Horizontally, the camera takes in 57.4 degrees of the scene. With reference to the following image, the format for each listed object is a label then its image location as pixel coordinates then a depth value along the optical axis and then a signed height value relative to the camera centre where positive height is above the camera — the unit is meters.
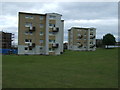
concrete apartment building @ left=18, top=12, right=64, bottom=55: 29.98 +3.06
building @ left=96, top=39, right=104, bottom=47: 72.28 +0.85
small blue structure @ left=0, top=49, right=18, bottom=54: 32.01 -2.05
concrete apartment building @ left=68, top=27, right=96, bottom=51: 52.85 +2.59
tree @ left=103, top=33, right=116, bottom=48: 53.84 +2.58
